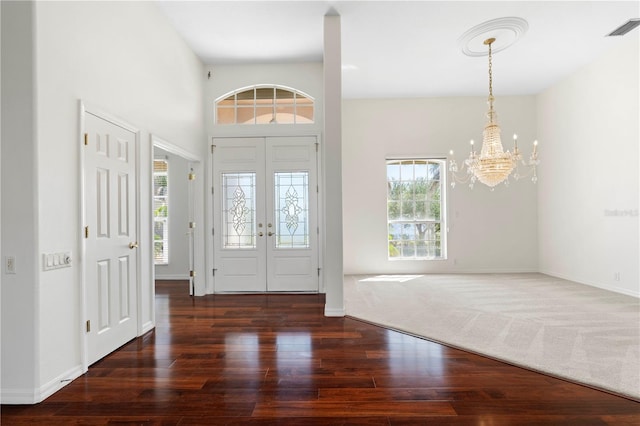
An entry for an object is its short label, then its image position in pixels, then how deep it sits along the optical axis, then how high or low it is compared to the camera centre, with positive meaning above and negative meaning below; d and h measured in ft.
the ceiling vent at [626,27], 14.79 +7.86
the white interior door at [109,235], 9.59 -0.53
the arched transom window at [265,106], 18.75 +5.79
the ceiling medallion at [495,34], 14.98 +7.93
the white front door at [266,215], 18.42 +0.02
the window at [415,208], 24.36 +0.37
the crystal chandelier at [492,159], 16.60 +2.54
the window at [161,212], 23.63 +0.32
